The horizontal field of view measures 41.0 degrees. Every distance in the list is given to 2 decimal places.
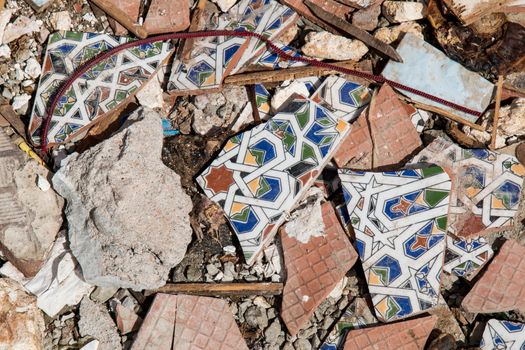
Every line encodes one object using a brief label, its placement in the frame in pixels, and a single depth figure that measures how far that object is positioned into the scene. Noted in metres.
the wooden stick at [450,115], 4.13
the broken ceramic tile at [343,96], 4.16
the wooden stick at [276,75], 4.20
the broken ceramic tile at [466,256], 3.99
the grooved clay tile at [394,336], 3.90
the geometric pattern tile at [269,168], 3.96
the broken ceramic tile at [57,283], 4.02
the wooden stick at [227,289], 3.96
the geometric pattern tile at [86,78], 4.16
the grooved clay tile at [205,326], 3.93
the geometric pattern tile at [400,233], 3.89
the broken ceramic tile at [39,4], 4.29
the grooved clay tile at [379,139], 4.10
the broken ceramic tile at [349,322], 3.94
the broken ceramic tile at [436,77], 4.13
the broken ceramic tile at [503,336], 3.89
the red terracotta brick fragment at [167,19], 4.27
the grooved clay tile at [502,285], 3.93
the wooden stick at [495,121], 4.11
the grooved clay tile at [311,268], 3.94
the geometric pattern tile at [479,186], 3.99
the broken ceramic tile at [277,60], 4.25
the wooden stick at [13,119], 4.22
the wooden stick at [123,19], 4.25
